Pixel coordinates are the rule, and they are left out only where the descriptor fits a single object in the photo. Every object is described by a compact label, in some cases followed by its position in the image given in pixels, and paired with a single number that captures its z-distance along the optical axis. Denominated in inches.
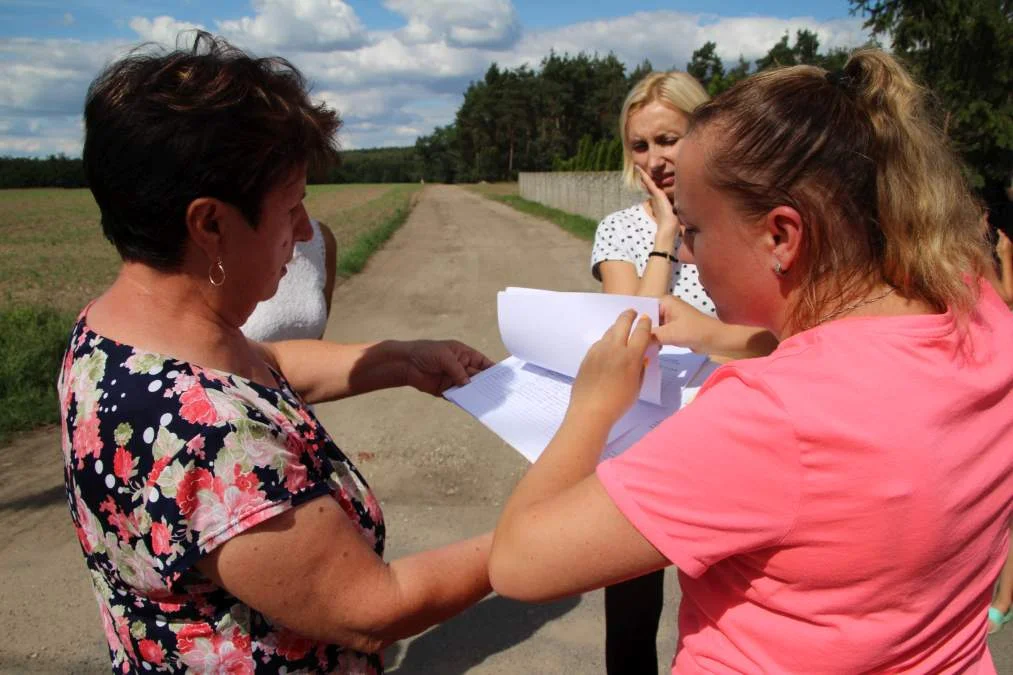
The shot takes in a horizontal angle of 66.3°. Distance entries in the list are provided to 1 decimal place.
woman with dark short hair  47.4
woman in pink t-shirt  39.1
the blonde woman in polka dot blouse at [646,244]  90.3
